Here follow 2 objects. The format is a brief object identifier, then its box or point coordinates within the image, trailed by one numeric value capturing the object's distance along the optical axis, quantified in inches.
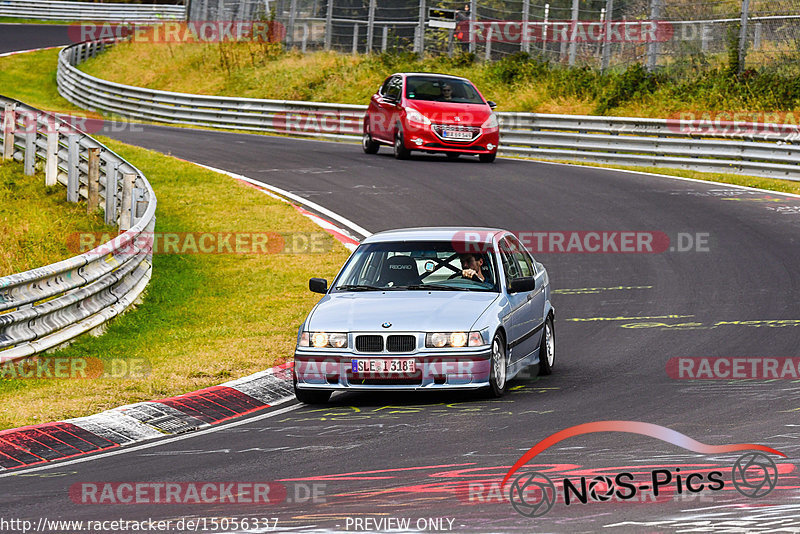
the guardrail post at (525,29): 1341.0
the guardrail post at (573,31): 1264.8
